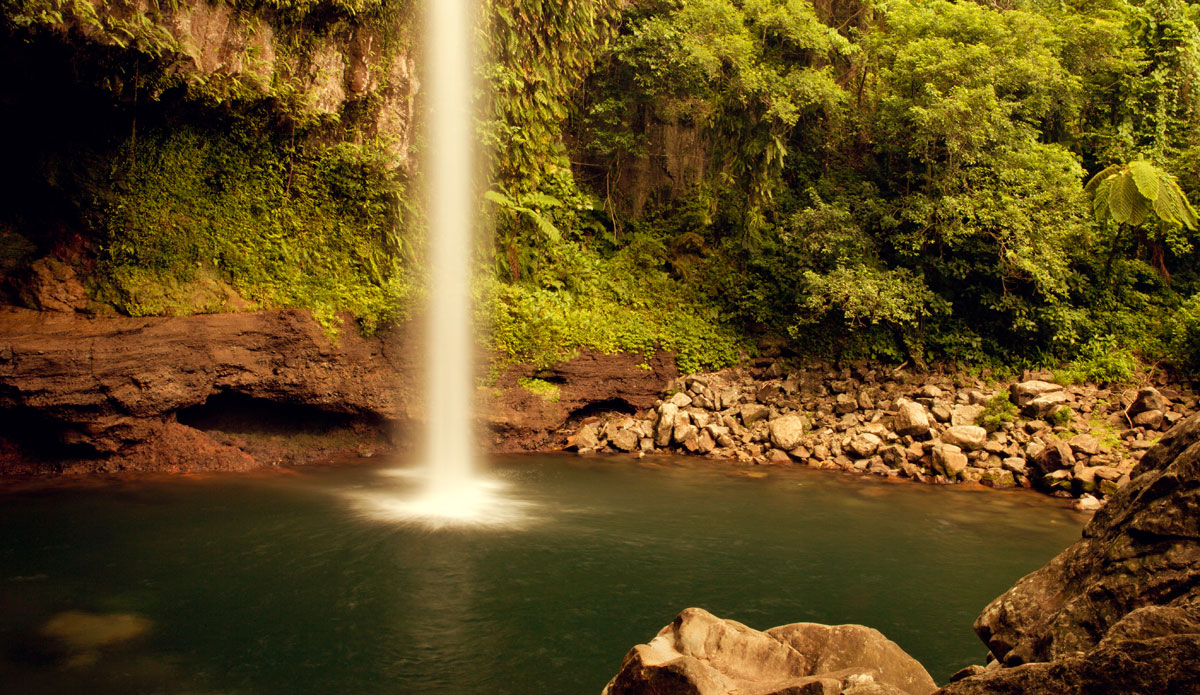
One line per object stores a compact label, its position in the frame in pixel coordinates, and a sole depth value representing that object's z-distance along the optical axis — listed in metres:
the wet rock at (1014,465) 12.36
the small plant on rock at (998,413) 13.60
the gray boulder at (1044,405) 13.47
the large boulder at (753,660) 3.65
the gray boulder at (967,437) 12.98
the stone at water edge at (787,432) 14.25
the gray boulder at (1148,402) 13.19
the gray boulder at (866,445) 13.59
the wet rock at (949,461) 12.59
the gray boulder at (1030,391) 13.90
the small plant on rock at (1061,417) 13.24
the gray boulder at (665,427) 14.92
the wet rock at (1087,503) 10.67
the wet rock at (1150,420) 12.90
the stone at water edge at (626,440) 14.85
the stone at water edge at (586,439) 14.92
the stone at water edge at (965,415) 13.91
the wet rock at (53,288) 11.38
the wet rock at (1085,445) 12.12
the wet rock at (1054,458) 11.91
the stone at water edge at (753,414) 15.26
